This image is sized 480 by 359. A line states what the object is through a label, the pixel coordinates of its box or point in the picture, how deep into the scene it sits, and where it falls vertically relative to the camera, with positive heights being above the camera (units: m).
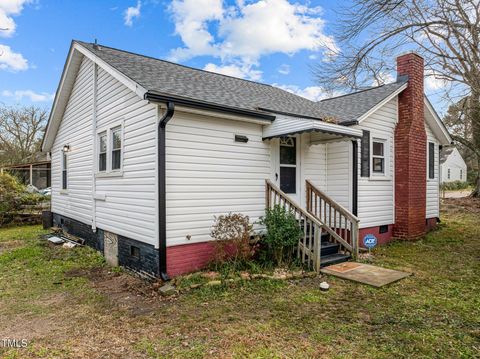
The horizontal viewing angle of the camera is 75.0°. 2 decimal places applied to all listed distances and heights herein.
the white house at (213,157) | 5.68 +0.37
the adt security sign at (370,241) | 7.15 -1.58
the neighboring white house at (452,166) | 43.38 +0.85
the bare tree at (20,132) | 30.98 +4.38
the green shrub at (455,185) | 35.09 -1.56
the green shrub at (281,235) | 6.16 -1.22
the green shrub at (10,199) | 13.48 -1.10
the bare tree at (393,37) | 8.55 +4.27
